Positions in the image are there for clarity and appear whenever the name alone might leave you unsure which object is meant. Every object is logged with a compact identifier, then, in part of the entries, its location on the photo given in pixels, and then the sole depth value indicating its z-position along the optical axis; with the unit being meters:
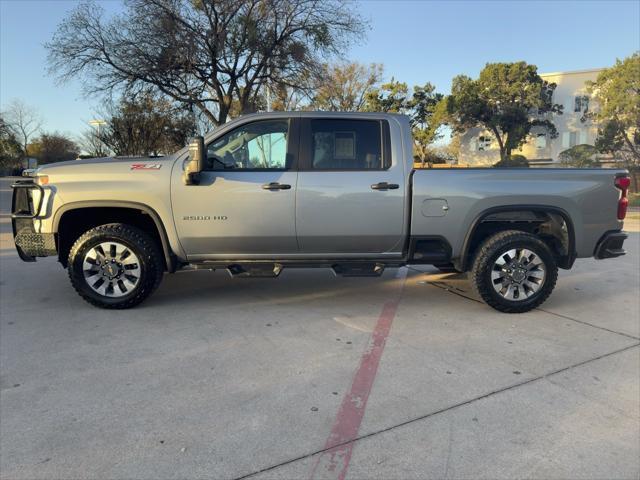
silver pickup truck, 4.49
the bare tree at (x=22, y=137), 57.25
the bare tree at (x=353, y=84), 36.48
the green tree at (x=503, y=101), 44.97
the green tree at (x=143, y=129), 26.25
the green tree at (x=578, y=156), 29.25
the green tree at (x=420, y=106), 44.59
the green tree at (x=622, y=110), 32.81
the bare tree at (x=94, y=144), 32.62
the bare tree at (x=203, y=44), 17.12
